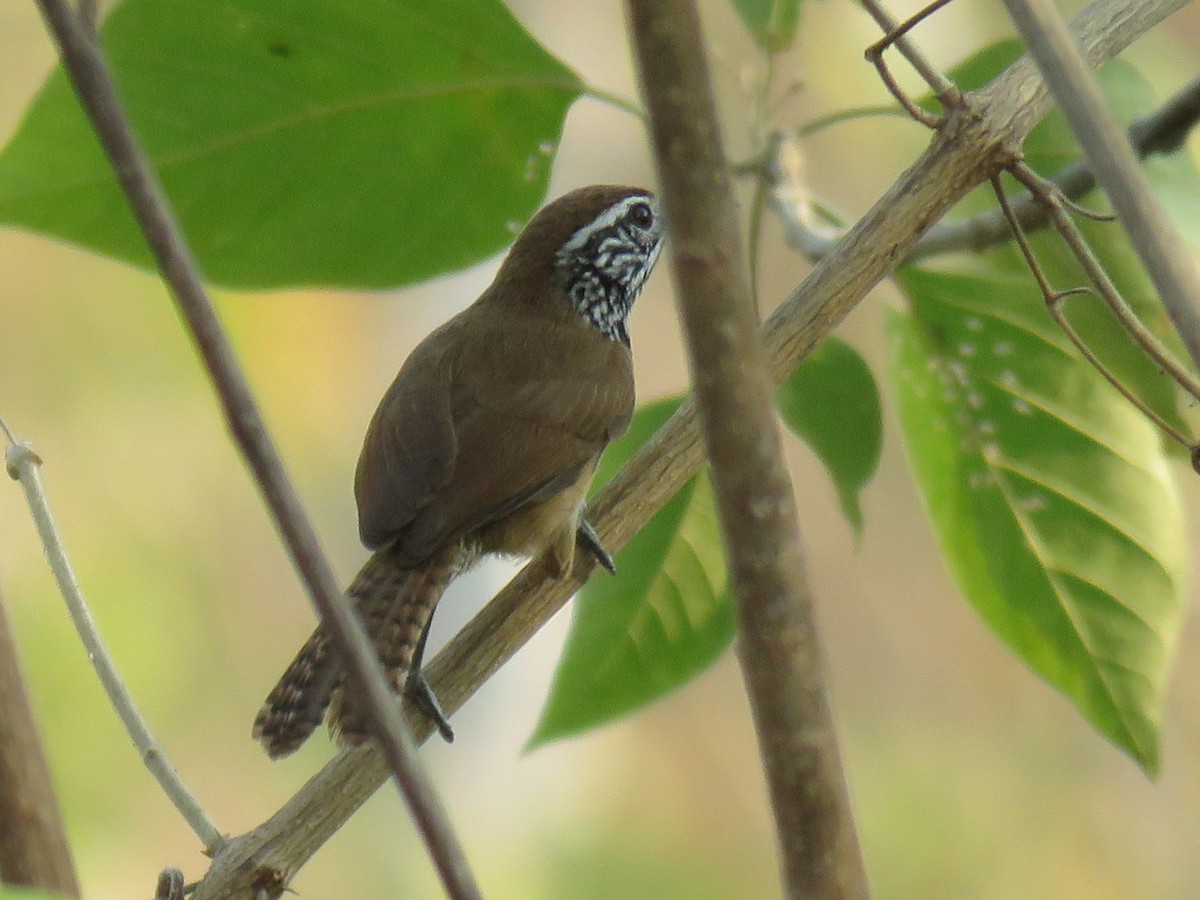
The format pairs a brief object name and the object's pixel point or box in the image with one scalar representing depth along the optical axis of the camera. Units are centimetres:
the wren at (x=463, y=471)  356
